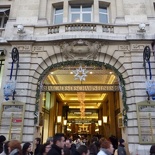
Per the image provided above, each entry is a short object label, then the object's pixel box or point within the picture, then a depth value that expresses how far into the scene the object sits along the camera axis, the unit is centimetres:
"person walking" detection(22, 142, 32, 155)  549
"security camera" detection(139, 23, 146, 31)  1203
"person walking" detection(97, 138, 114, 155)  474
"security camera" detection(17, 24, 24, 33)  1226
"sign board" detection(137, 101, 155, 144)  1048
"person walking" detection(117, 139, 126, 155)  762
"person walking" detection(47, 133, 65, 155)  411
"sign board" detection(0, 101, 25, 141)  1084
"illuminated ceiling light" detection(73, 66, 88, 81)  1228
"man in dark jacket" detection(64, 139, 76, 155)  598
